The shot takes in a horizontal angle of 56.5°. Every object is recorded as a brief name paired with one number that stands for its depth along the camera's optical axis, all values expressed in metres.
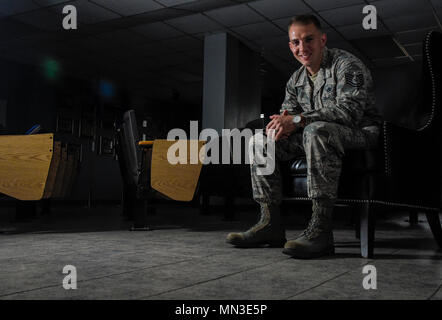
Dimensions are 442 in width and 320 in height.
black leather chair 1.71
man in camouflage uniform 1.66
